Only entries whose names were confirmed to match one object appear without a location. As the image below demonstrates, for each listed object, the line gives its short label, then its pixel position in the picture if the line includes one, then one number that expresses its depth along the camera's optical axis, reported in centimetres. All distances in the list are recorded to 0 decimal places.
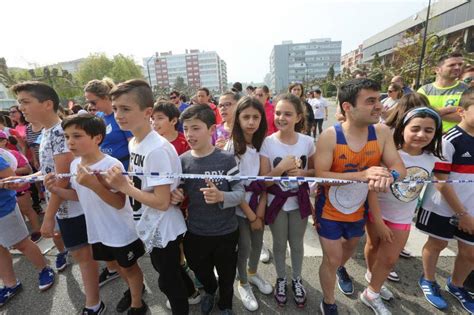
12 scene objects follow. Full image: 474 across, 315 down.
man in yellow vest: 323
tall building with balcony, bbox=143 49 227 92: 12731
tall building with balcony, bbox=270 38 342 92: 12719
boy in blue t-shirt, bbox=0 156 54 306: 258
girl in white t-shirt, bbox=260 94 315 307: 228
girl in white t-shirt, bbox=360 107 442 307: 207
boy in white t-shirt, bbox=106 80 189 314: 181
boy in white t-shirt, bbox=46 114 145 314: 201
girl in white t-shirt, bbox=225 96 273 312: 232
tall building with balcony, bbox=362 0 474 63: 2931
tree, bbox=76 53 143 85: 4795
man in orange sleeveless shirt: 191
